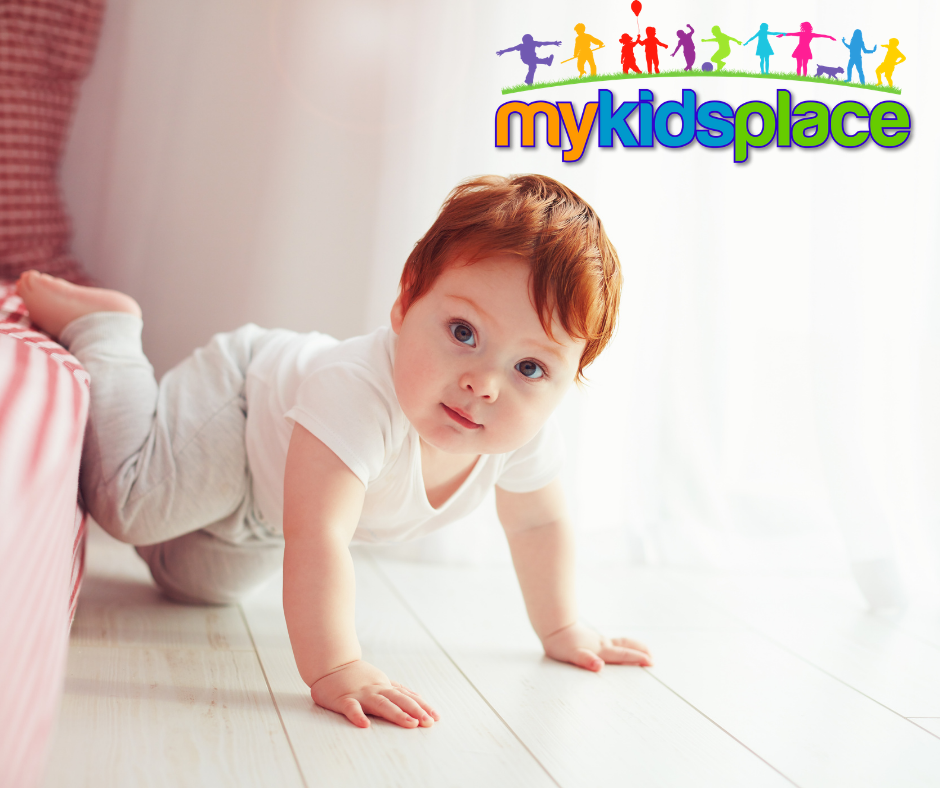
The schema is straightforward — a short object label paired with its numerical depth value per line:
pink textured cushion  1.37
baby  0.78
